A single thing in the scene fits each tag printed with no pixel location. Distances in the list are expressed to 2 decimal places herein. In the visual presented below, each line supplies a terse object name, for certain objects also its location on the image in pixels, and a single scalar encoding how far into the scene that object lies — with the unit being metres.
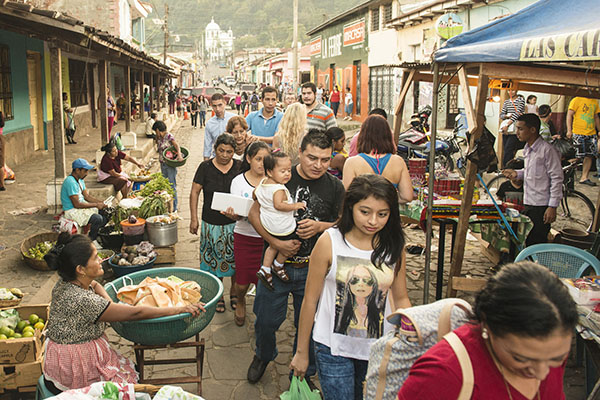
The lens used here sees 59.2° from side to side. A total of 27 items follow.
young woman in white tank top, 2.77
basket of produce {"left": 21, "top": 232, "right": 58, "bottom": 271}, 6.56
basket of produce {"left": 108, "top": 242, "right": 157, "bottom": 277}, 6.26
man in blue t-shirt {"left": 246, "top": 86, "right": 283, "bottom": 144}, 7.42
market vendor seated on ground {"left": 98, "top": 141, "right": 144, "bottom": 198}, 9.54
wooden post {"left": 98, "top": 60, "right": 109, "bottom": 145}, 13.63
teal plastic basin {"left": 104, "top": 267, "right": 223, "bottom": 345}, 3.33
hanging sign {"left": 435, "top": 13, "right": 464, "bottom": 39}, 14.96
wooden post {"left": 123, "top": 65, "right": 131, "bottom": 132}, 18.55
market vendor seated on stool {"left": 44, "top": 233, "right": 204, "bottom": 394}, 3.17
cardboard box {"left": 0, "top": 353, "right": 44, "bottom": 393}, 3.73
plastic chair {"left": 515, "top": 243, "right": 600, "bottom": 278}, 4.73
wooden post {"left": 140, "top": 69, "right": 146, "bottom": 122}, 22.35
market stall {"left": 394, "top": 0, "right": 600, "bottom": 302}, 4.25
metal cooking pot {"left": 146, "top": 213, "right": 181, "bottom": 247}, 6.96
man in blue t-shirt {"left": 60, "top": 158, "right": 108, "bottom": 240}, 7.41
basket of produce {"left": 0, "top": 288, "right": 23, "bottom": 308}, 4.68
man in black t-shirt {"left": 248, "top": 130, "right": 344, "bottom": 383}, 3.90
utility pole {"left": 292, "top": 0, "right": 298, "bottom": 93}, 30.41
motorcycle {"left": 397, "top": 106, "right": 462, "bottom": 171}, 11.34
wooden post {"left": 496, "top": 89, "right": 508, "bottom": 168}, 12.88
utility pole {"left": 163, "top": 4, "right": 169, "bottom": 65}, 42.13
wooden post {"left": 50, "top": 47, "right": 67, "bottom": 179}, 9.25
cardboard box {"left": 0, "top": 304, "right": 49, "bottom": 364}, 3.72
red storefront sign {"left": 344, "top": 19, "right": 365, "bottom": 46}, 28.98
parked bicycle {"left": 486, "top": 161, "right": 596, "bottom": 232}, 8.73
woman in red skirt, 4.94
